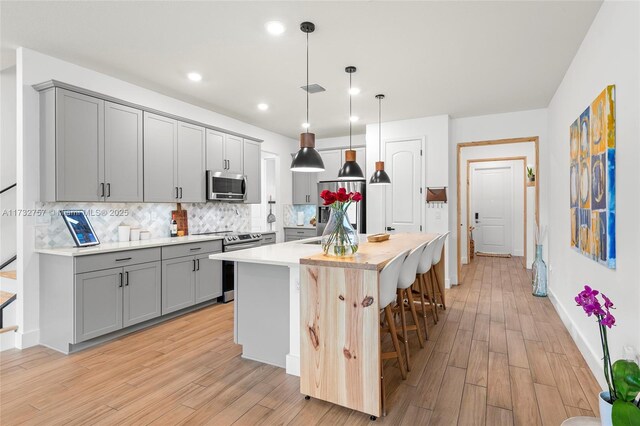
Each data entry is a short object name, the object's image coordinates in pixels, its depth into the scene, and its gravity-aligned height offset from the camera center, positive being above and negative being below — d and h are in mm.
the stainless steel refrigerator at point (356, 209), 6078 +72
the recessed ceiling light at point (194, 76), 3674 +1504
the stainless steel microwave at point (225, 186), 4691 +395
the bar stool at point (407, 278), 2627 -514
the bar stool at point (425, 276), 3244 -659
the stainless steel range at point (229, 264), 4531 -673
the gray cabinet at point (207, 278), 4162 -811
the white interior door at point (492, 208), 8742 +104
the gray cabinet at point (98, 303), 2979 -805
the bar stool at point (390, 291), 2123 -508
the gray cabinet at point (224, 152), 4781 +898
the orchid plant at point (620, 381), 1390 -756
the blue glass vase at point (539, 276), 4766 -901
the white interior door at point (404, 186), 5609 +447
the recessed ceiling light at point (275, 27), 2674 +1485
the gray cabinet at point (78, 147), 3145 +651
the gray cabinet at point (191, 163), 4344 +664
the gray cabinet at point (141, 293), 3363 -801
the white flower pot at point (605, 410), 1562 -921
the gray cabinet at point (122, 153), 3539 +655
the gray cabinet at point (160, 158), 3939 +674
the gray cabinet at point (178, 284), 3762 -793
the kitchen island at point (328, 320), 2012 -701
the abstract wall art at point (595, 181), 2141 +221
